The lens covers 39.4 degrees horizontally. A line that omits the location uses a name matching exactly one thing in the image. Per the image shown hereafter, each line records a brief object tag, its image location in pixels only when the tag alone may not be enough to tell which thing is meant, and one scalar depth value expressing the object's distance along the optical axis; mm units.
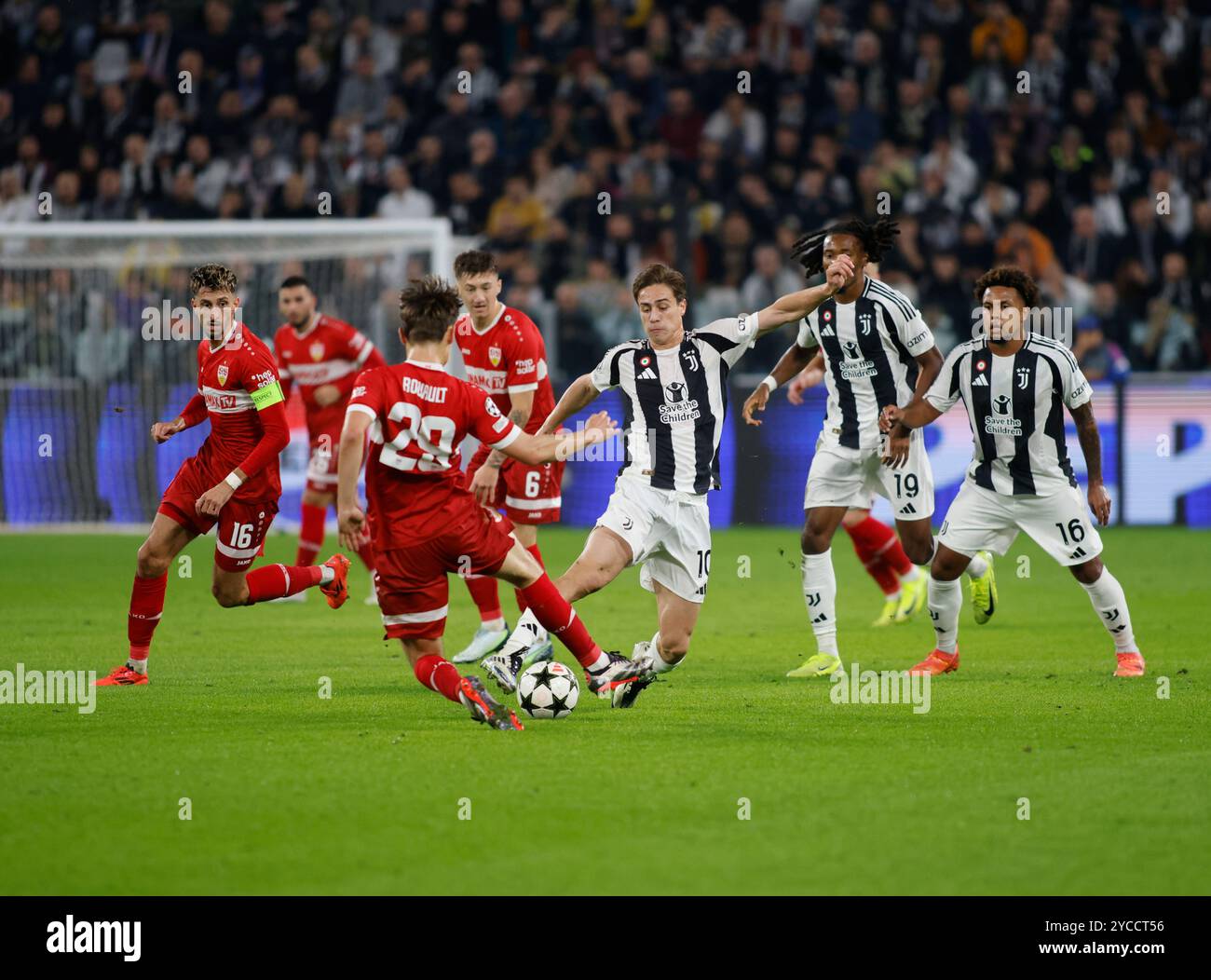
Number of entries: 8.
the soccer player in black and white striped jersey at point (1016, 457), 8164
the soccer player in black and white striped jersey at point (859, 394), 8719
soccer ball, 6980
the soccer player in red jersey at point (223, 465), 8078
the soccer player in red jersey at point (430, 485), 6785
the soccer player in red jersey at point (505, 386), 9055
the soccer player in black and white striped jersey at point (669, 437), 7613
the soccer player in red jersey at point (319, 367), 11688
